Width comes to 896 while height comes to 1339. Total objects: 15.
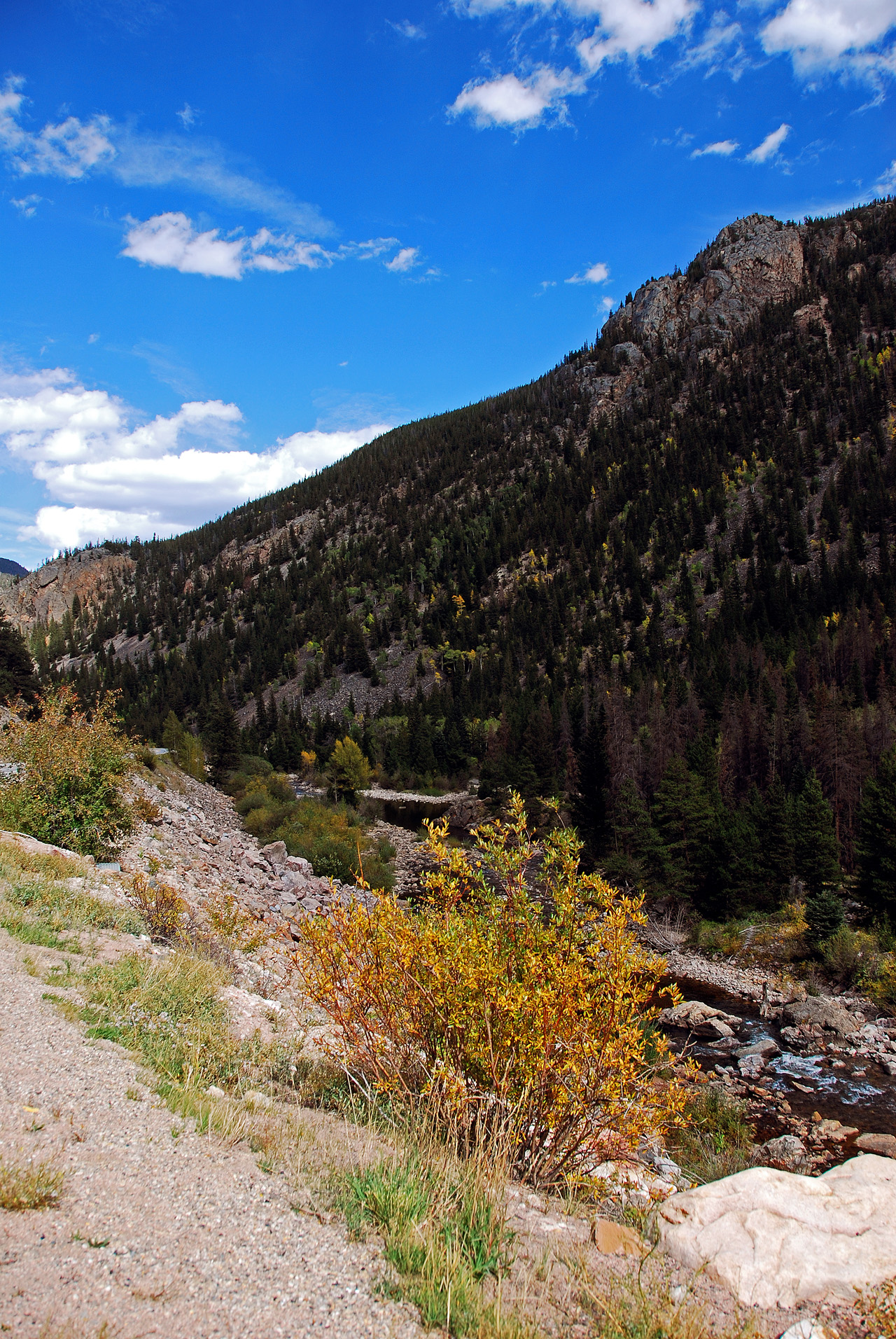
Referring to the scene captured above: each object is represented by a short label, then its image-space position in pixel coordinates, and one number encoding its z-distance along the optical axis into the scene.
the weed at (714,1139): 8.91
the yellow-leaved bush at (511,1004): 5.61
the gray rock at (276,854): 28.71
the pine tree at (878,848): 27.86
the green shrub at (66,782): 16.12
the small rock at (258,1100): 5.84
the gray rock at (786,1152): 12.11
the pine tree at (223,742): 57.47
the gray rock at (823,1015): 20.45
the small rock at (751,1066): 17.45
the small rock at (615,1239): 4.52
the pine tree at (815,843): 31.31
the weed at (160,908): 12.66
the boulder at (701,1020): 20.86
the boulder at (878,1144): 13.09
